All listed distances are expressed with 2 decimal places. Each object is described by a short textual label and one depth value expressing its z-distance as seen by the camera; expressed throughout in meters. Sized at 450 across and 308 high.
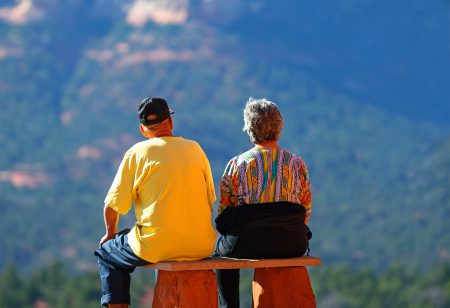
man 10.63
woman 11.03
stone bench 10.72
